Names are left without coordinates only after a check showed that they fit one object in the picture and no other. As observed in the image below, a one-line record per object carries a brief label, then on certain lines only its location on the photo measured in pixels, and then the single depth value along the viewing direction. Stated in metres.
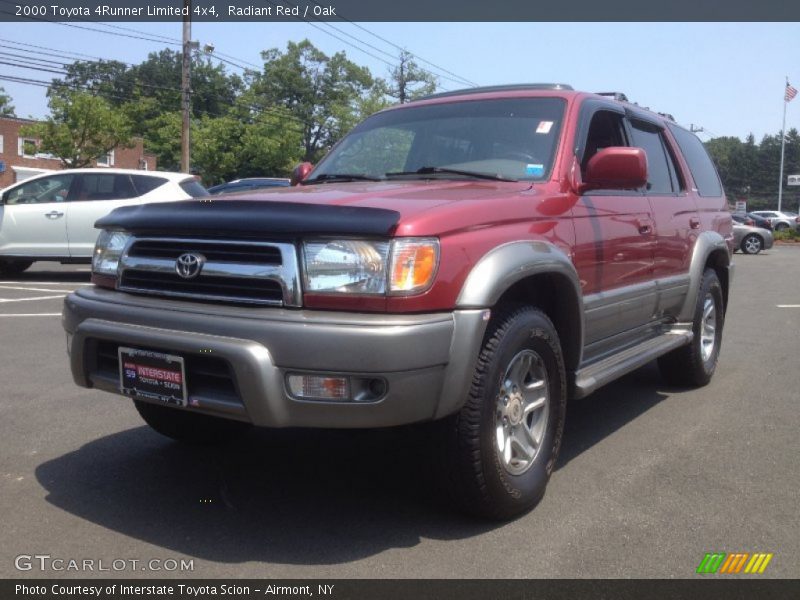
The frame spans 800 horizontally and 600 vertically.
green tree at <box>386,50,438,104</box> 66.75
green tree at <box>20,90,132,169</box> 39.94
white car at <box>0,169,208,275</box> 12.40
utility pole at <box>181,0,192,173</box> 24.62
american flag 45.22
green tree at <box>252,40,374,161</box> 73.88
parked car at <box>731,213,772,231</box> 26.77
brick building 49.56
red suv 2.88
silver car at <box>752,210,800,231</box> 49.38
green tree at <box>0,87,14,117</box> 69.94
